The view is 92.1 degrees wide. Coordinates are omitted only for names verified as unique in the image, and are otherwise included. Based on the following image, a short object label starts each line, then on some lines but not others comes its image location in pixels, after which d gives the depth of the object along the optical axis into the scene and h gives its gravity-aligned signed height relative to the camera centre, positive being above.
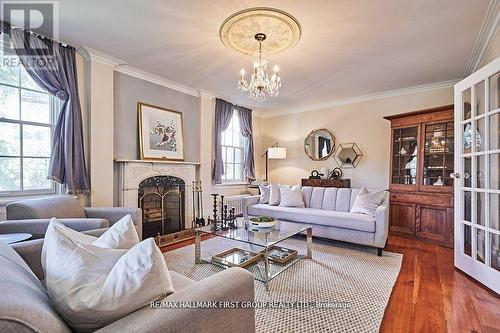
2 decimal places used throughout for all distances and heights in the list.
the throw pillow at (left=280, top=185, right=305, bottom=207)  4.05 -0.51
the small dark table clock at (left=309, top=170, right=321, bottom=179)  5.17 -0.17
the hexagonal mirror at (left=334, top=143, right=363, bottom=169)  4.87 +0.25
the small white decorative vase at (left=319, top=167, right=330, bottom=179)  5.18 -0.13
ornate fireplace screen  3.82 -0.63
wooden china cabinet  3.52 -0.12
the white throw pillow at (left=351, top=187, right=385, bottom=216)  3.31 -0.49
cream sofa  3.08 -0.70
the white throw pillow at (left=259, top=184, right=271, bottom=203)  4.42 -0.48
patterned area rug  1.73 -1.11
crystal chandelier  2.62 +0.95
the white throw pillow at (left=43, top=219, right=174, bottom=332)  0.76 -0.39
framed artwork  3.78 +0.56
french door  2.22 -0.08
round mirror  5.20 +0.51
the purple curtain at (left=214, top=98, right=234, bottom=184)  4.91 +0.75
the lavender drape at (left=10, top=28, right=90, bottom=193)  2.72 +0.77
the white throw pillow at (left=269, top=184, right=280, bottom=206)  4.23 -0.49
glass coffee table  2.37 -0.73
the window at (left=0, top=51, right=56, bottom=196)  2.64 +0.42
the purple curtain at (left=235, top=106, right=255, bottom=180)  5.60 +0.72
